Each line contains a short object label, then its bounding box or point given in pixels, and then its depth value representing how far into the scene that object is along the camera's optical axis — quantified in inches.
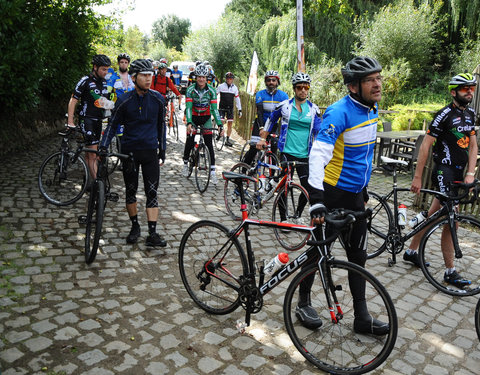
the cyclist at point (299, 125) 232.4
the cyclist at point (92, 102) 272.5
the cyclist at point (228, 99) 531.8
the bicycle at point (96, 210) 189.9
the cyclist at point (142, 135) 205.8
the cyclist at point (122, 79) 337.1
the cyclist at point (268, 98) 340.8
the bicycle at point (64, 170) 273.1
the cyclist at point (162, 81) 494.6
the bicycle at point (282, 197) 226.6
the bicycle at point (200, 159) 328.2
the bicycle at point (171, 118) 544.7
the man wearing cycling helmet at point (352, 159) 132.1
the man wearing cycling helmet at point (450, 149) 187.3
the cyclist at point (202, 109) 327.9
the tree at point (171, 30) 2827.3
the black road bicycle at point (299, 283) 126.5
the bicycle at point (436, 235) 186.2
